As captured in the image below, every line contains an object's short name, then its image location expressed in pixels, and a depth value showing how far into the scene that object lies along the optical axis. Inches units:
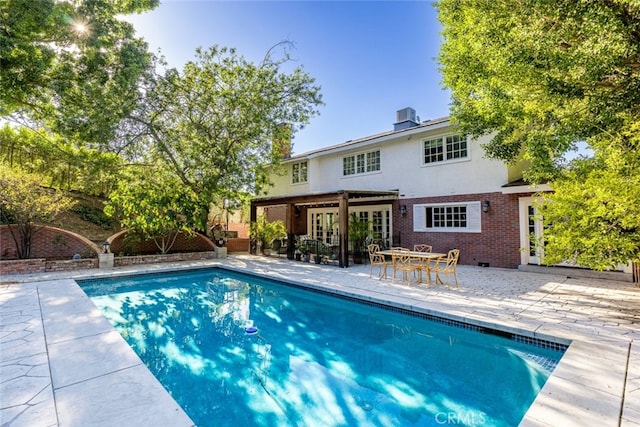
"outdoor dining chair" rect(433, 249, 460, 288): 354.9
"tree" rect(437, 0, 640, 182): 217.3
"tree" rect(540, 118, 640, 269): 220.4
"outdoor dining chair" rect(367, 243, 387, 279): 414.9
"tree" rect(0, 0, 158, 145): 370.0
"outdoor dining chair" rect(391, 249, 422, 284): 378.6
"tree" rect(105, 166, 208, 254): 559.2
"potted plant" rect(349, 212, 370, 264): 601.0
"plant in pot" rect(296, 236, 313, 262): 612.4
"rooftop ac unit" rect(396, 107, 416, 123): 708.7
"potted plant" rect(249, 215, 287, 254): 719.7
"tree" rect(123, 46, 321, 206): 605.6
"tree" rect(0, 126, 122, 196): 656.4
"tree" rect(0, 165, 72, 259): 450.0
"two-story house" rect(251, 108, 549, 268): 490.3
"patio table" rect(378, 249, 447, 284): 378.6
